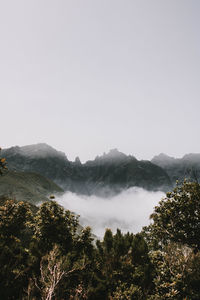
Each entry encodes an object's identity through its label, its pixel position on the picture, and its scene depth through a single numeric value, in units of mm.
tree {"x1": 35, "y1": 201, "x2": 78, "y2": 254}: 24938
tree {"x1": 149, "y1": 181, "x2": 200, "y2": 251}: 22859
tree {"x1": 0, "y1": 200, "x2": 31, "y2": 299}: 20200
